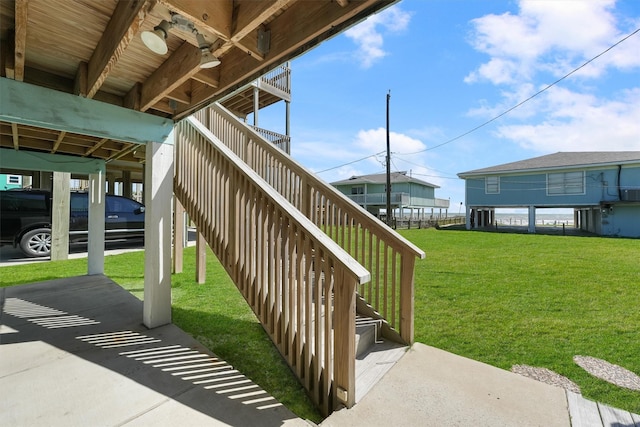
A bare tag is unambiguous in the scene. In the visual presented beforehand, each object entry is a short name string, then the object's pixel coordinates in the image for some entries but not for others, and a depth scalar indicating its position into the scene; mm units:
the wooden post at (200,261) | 4647
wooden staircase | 1821
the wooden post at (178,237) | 5180
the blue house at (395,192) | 23922
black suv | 6789
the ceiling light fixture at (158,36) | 1672
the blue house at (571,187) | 14867
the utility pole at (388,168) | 14523
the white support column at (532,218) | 16547
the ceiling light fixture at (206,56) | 1810
